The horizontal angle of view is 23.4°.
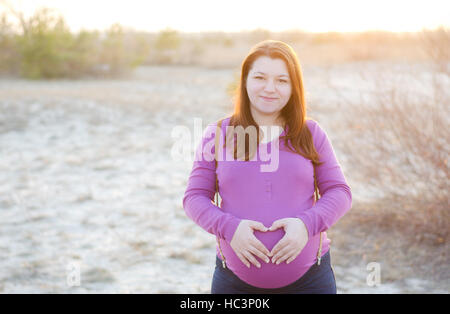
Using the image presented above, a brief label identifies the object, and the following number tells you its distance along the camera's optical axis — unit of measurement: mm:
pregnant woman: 3420
